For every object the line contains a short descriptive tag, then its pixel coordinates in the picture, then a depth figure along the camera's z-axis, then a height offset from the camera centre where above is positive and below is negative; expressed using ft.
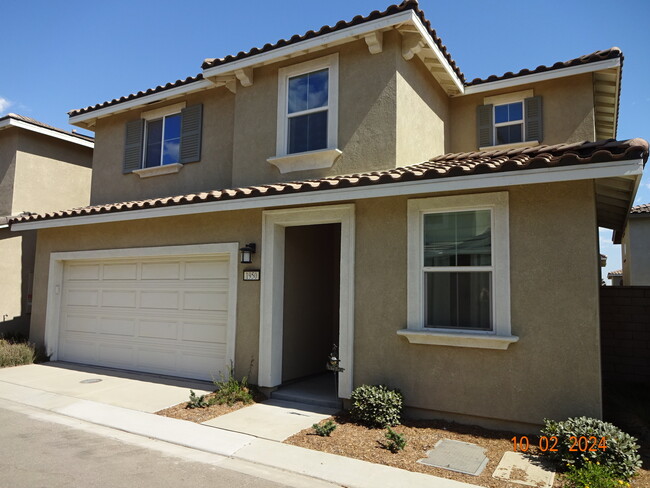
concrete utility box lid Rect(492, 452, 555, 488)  15.94 -6.26
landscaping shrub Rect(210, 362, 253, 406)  25.28 -5.83
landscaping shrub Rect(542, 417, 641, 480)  16.20 -5.42
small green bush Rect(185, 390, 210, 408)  24.56 -6.09
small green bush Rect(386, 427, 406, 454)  18.66 -6.02
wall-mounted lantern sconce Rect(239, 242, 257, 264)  27.81 +1.77
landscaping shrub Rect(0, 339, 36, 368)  35.22 -5.54
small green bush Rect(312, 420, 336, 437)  20.30 -6.03
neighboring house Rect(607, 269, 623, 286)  90.54 +2.83
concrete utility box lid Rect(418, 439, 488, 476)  17.12 -6.29
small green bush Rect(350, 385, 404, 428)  21.43 -5.38
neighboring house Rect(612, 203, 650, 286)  52.01 +4.82
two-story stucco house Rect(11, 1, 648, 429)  20.44 +3.25
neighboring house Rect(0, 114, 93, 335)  43.70 +9.49
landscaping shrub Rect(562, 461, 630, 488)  14.75 -5.84
